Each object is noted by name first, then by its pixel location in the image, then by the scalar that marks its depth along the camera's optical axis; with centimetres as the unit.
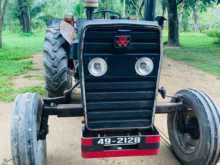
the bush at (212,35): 2629
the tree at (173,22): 1797
